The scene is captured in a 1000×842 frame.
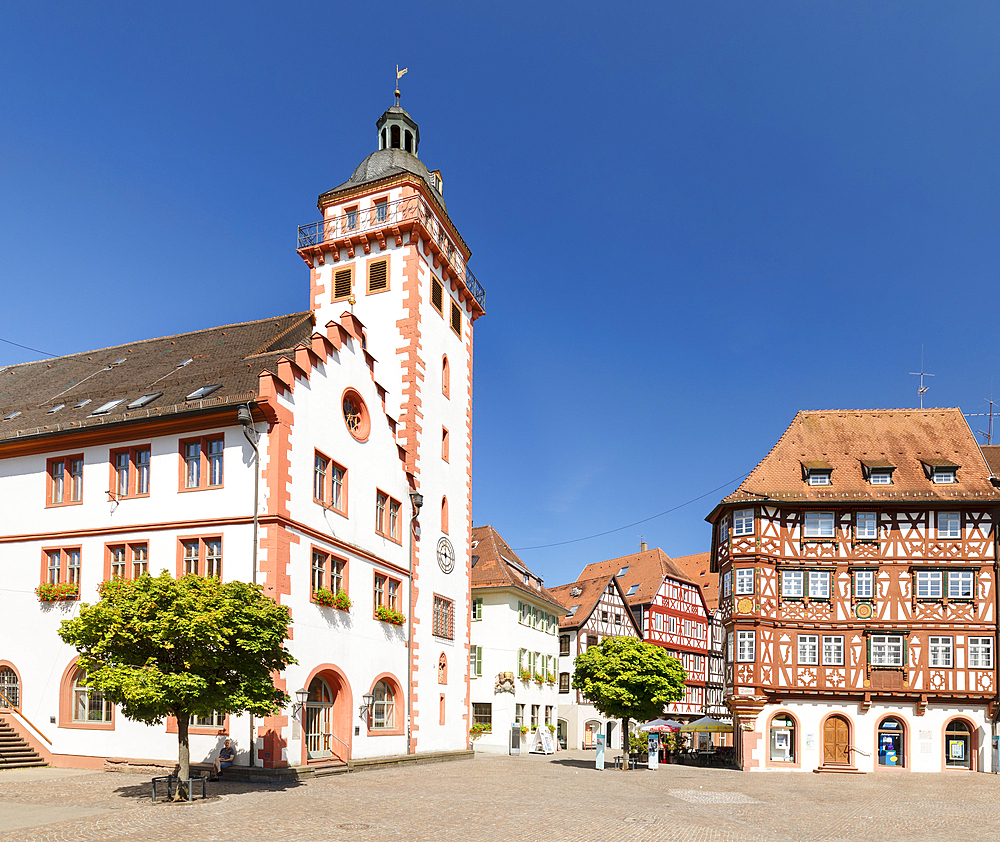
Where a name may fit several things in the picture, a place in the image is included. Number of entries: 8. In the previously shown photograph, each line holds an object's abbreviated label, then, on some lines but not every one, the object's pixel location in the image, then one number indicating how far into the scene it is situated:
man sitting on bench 25.31
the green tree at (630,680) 37.34
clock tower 37.66
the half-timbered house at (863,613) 41.22
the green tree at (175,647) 19.72
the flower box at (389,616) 33.16
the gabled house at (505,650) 52.12
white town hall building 27.19
